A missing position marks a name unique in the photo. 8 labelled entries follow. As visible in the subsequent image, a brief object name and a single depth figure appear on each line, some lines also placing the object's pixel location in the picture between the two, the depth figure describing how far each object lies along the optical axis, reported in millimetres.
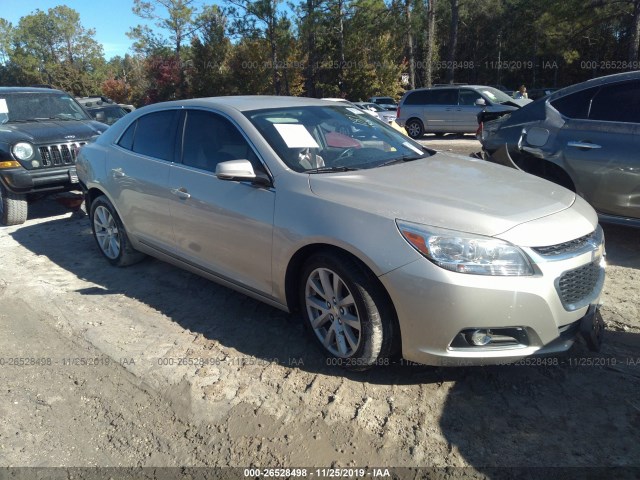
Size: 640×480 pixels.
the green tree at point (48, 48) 68188
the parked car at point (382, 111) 21812
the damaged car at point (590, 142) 4750
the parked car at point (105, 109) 8748
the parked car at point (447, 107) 17312
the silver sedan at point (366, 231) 2662
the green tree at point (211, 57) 36062
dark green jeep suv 6875
